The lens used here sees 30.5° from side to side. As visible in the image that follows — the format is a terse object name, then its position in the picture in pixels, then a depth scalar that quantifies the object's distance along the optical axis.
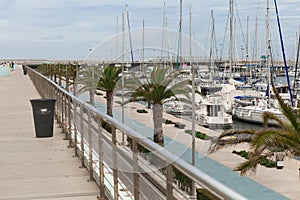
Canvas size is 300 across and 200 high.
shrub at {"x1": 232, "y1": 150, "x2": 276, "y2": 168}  29.39
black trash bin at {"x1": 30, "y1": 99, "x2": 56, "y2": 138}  11.12
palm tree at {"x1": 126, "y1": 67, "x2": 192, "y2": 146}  15.62
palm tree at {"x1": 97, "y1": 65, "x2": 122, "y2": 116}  30.17
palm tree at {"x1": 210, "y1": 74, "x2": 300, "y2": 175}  14.45
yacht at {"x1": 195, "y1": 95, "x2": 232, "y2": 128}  47.00
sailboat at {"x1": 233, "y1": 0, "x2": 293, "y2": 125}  50.17
